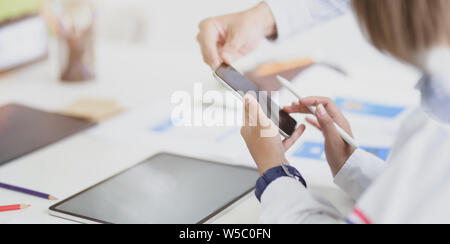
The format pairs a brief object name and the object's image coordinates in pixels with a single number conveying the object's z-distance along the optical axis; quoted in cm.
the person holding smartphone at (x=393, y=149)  102
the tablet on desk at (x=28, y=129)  143
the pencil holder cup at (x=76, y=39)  172
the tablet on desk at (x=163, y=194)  122
